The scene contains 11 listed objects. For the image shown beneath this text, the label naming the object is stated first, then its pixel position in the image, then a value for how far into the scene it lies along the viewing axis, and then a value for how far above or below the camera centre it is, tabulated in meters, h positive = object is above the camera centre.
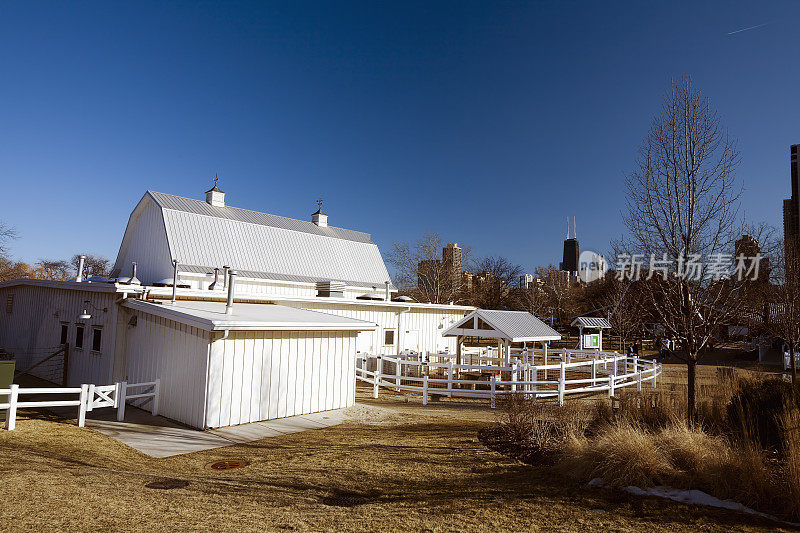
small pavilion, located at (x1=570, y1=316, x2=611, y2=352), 30.17 -0.64
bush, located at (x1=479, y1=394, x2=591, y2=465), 8.62 -2.36
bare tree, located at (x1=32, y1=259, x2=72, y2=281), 74.50 +3.97
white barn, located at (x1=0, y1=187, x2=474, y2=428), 11.38 -0.67
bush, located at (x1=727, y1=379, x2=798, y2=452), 8.87 -1.72
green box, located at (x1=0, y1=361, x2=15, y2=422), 11.29 -1.95
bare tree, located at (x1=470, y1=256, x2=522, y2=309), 58.50 +3.29
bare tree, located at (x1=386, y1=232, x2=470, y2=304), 49.60 +3.23
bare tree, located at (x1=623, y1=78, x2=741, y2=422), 9.74 +1.45
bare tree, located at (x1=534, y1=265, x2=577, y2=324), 57.67 +2.32
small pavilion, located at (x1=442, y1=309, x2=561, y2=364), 18.34 -0.75
